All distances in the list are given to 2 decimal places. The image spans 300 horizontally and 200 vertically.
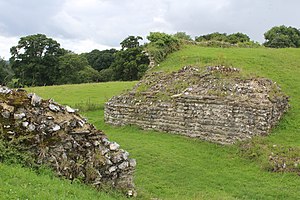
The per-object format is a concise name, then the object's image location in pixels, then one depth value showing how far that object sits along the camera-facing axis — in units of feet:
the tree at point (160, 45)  72.54
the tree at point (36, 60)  164.04
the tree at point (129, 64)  151.79
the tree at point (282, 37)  160.25
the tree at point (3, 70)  115.10
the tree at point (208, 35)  165.03
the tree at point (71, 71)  170.60
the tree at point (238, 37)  138.15
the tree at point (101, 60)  235.81
